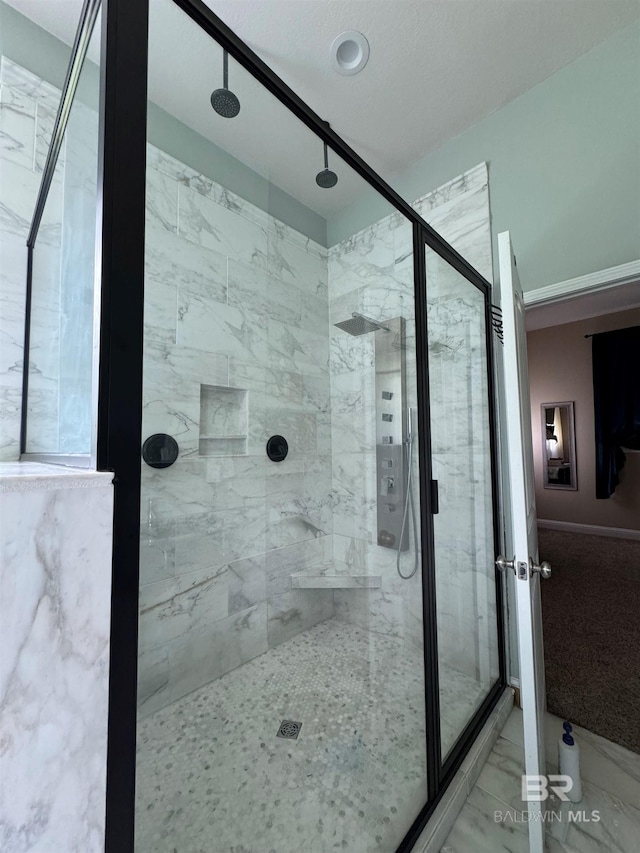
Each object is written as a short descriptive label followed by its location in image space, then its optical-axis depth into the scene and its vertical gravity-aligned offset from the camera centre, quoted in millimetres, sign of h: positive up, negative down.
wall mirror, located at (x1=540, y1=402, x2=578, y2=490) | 4676 -73
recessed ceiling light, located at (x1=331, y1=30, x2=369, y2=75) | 1479 +1696
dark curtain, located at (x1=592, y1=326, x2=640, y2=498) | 4078 +481
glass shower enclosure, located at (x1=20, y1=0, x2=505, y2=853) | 544 -64
